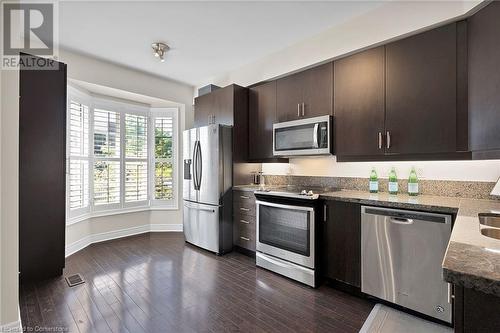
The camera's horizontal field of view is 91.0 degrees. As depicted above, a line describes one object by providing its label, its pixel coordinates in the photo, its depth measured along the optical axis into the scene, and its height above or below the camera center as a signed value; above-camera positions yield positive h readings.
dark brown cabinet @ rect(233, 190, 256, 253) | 3.30 -0.76
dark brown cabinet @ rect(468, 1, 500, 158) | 1.71 +0.62
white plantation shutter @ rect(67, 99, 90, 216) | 3.53 +0.13
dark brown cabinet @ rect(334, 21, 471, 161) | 2.03 +0.62
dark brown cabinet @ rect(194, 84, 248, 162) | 3.55 +0.80
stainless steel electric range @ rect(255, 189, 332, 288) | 2.50 -0.74
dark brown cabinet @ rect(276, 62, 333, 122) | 2.81 +0.88
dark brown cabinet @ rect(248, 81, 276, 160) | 3.41 +0.67
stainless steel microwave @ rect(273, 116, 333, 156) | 2.73 +0.34
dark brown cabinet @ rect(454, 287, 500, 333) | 0.67 -0.41
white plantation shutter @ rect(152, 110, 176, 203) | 4.63 +0.18
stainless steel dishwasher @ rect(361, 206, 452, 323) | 1.83 -0.75
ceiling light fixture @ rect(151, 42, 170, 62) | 3.13 +1.52
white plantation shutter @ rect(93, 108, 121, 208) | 4.00 +0.13
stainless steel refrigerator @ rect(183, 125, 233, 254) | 3.42 -0.31
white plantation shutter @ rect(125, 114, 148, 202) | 4.36 +0.14
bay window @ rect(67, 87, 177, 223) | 3.64 +0.16
